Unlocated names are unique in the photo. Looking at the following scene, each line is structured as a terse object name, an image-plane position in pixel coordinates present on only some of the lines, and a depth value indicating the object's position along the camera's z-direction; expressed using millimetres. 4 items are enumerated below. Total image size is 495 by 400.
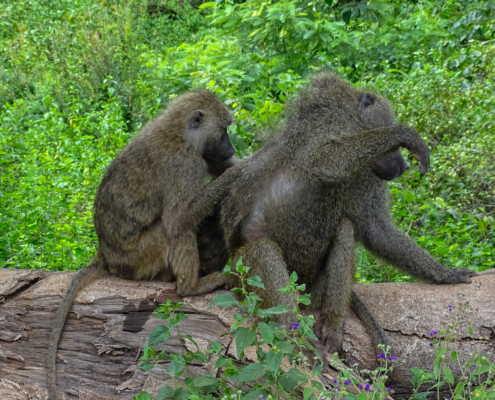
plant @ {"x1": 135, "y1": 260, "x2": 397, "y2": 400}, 4098
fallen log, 5531
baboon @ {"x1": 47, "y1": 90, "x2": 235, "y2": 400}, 6551
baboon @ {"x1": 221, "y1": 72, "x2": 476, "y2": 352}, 5988
